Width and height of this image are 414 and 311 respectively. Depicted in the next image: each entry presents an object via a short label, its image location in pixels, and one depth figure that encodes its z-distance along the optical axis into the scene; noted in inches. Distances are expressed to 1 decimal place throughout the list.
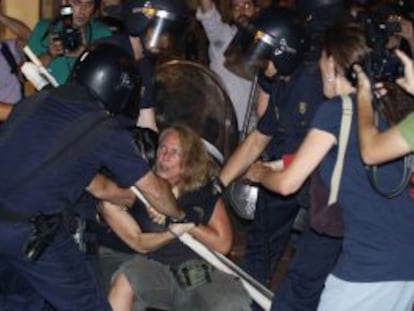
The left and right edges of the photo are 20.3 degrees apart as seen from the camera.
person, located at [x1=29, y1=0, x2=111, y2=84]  243.9
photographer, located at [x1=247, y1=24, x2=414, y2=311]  160.6
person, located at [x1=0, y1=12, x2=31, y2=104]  261.1
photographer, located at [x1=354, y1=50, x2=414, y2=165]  148.6
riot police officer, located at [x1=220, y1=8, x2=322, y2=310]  217.3
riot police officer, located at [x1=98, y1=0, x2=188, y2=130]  226.4
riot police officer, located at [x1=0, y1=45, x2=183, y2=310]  169.5
